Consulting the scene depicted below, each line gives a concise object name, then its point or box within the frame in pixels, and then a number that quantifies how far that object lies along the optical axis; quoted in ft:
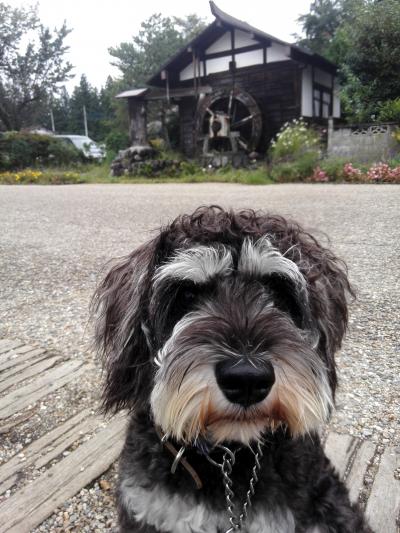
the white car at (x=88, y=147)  100.89
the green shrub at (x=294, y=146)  55.36
